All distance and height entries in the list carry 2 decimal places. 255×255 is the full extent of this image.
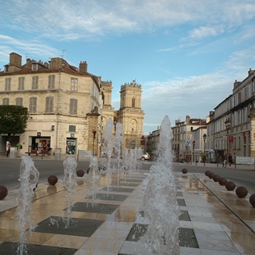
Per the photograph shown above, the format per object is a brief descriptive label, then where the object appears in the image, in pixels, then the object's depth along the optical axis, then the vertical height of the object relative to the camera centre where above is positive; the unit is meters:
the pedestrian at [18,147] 36.03 +0.31
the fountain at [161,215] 4.05 -0.83
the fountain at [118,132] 19.26 +1.34
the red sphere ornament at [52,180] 10.17 -0.98
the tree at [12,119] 36.00 +3.66
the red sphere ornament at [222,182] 11.80 -1.00
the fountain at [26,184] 4.89 -0.55
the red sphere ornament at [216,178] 13.00 -0.97
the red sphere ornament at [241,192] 8.88 -1.04
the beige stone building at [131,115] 108.88 +13.68
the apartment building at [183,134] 86.42 +6.32
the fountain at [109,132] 14.10 +0.95
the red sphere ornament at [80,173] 13.44 -0.95
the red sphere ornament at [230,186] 10.45 -1.03
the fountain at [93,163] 9.28 -0.34
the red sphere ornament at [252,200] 7.42 -1.05
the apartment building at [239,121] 36.25 +4.90
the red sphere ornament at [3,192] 7.21 -1.02
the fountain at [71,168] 7.11 -0.40
